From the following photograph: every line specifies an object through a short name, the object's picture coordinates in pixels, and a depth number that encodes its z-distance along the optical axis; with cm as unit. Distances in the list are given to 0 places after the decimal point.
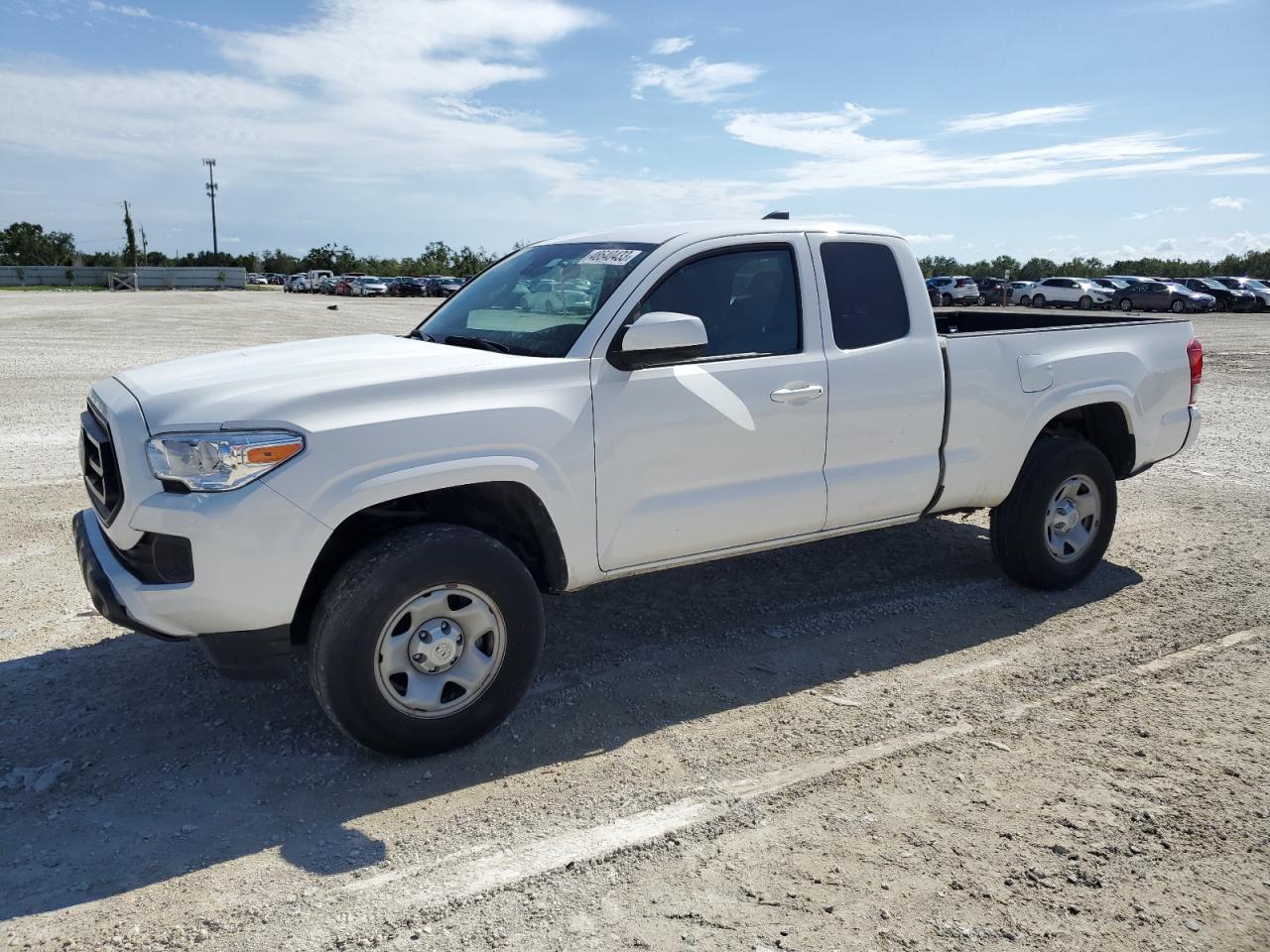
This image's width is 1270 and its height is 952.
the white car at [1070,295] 4322
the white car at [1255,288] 4225
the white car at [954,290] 4647
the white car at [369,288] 6256
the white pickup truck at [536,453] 345
